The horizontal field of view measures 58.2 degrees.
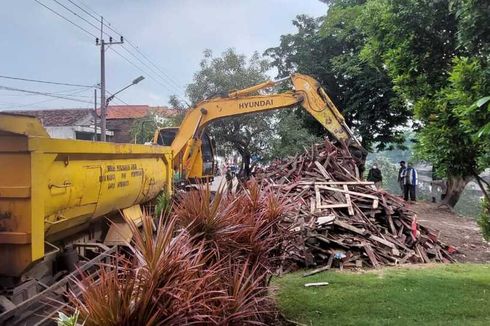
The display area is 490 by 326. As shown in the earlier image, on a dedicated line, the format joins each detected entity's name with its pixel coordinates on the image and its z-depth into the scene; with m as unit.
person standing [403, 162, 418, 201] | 17.95
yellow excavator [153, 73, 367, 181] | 12.58
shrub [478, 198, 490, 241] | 6.63
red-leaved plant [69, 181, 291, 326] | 2.32
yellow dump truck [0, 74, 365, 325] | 3.52
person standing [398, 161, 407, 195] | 18.42
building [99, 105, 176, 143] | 43.10
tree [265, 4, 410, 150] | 18.50
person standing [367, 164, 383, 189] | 17.61
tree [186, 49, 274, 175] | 24.39
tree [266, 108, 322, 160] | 22.75
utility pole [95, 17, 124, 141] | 22.50
